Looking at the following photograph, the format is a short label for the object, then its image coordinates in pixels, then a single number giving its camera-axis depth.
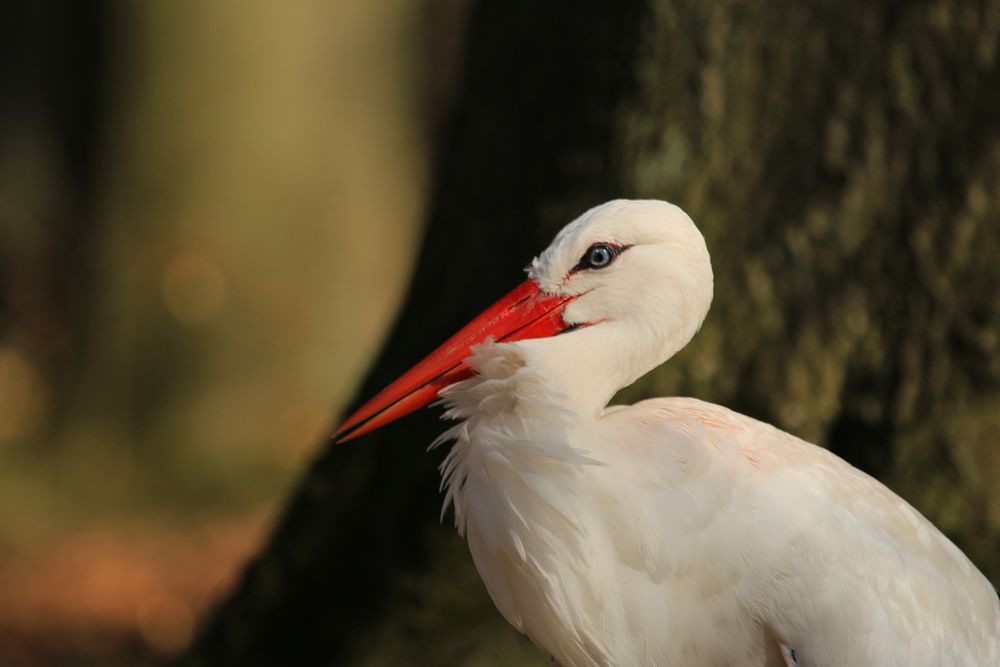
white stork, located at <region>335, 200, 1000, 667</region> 5.94
